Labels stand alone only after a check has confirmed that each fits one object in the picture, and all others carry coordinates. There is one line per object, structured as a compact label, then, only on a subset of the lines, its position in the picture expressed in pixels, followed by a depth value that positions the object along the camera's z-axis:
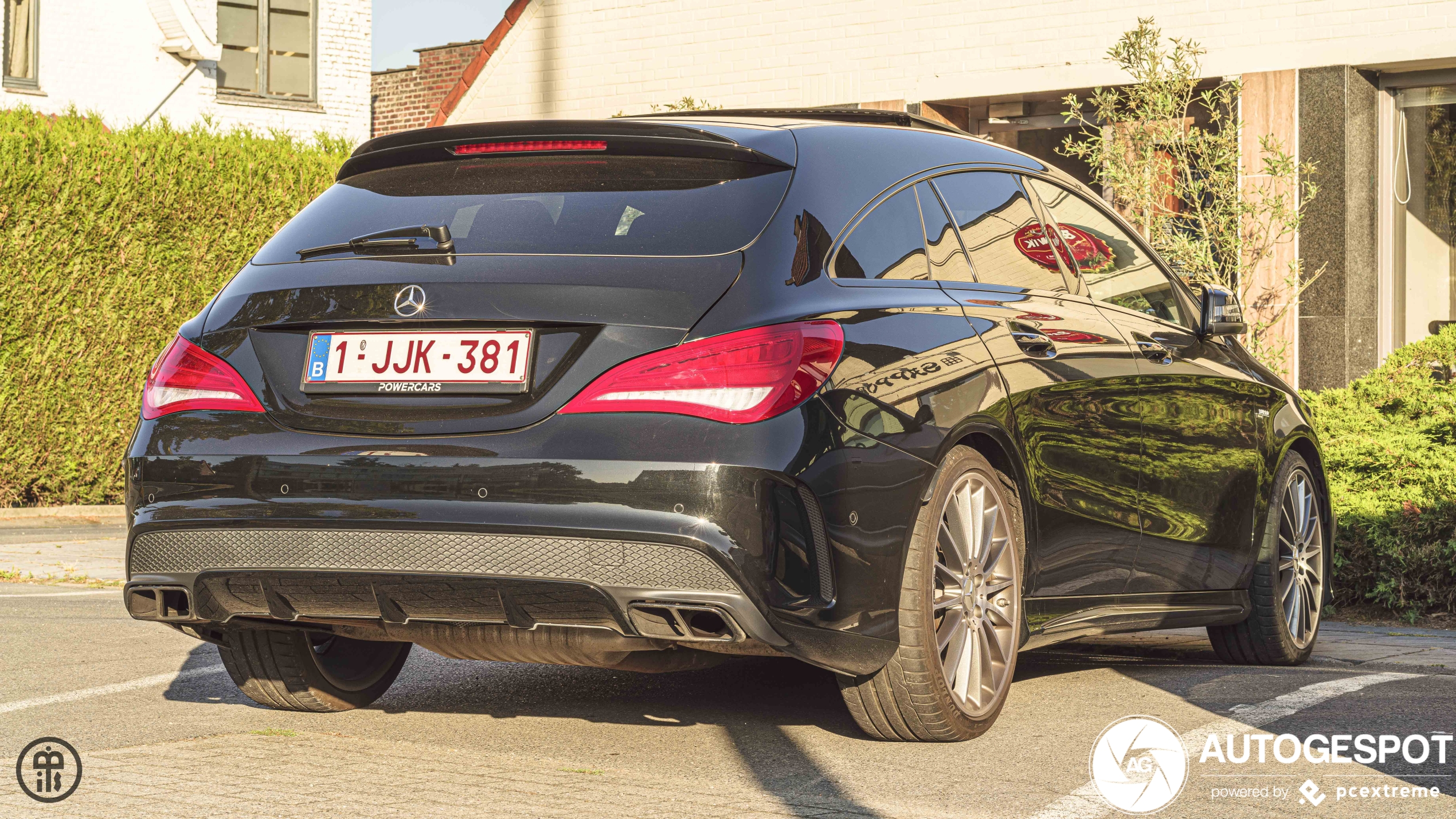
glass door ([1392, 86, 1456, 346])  12.89
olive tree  12.62
